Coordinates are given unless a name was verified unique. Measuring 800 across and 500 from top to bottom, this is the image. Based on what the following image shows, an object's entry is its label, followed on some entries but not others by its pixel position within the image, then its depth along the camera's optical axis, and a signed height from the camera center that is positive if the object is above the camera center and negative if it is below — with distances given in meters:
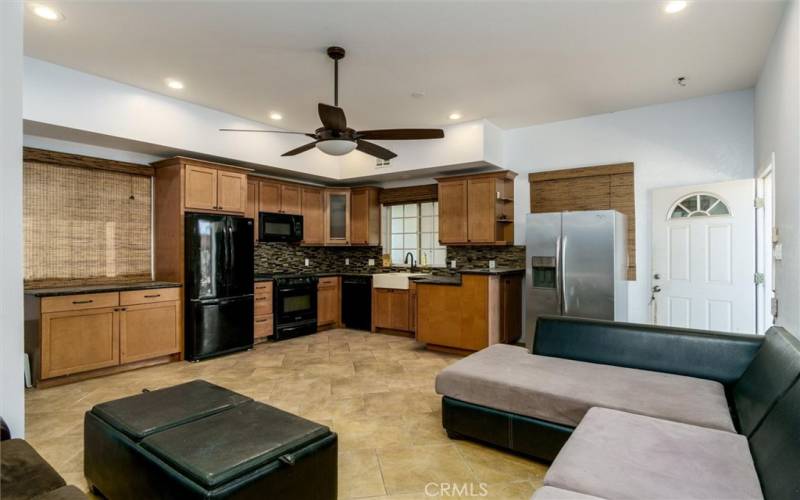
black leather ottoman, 1.49 -0.81
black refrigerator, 4.51 -0.40
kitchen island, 4.66 -0.73
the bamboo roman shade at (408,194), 6.18 +0.87
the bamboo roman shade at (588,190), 4.70 +0.73
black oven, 5.55 -0.79
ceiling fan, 3.08 +0.98
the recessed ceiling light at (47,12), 2.77 +1.67
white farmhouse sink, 5.85 -0.45
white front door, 3.82 -0.08
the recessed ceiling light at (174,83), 3.96 +1.66
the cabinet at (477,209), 5.27 +0.54
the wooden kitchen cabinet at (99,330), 3.61 -0.77
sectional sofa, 1.41 -0.79
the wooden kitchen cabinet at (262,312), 5.32 -0.82
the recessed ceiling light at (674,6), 2.68 +1.63
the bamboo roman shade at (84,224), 3.97 +0.29
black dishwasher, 6.21 -0.81
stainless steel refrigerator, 4.21 -0.18
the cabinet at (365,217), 6.52 +0.54
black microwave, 5.65 +0.34
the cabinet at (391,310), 5.82 -0.88
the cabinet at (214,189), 4.59 +0.74
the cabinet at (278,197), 5.71 +0.78
